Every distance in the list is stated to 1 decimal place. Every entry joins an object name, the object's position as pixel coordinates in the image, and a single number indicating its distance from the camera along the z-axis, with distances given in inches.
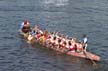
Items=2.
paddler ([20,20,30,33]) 2122.3
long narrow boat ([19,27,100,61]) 1712.6
